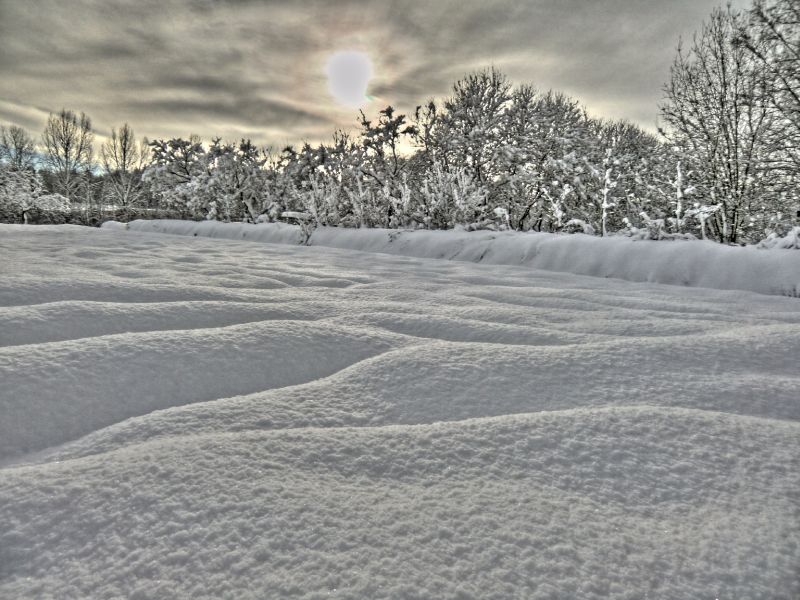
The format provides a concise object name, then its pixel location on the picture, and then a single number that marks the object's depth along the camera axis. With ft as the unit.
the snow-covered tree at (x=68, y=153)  98.89
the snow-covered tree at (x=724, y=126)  25.34
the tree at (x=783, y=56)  20.71
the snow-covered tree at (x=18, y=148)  99.96
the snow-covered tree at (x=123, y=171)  100.53
